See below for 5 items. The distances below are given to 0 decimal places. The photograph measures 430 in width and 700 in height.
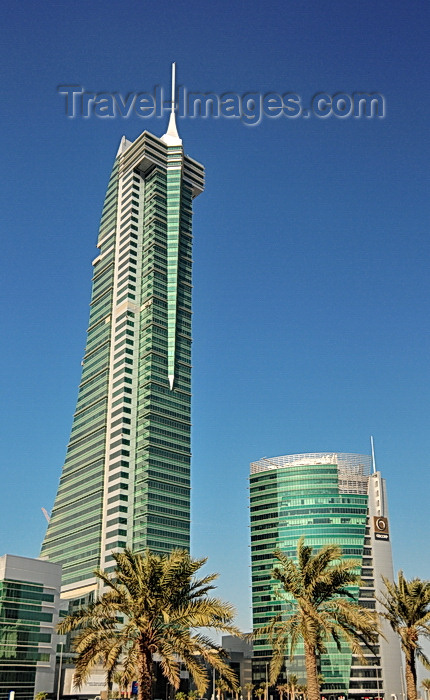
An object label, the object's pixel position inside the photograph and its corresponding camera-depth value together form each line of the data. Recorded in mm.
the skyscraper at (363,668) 183250
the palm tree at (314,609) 43844
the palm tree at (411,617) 53062
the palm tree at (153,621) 38438
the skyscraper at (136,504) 185250
